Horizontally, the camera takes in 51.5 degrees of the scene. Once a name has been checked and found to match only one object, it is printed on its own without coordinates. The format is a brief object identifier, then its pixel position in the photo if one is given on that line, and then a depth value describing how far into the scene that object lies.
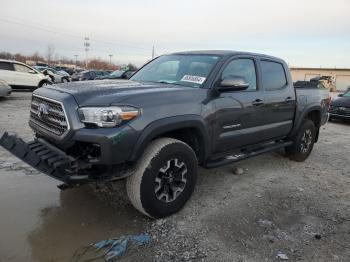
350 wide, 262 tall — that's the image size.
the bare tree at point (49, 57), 114.56
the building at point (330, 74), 60.54
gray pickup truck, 3.47
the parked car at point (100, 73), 31.75
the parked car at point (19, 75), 17.11
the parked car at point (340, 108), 13.27
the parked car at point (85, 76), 28.45
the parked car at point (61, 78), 27.39
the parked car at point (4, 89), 13.58
